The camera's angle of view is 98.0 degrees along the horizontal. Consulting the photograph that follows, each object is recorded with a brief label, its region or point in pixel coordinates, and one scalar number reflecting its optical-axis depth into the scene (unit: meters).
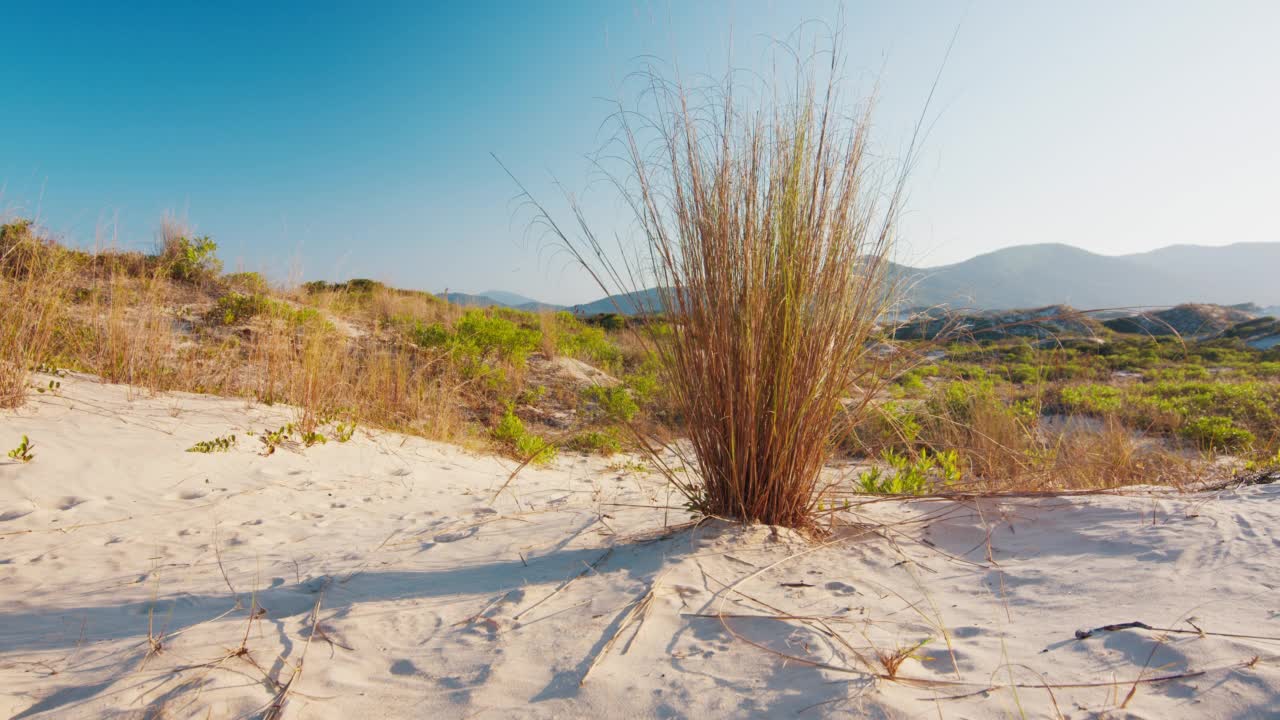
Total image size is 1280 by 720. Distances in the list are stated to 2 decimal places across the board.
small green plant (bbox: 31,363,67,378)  3.74
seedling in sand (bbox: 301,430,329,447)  3.56
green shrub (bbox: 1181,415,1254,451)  4.83
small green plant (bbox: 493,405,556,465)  4.70
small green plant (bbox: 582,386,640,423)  5.54
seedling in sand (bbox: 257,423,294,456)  3.37
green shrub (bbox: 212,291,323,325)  6.86
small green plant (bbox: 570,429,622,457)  5.09
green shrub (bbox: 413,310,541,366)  6.88
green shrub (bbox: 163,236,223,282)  7.87
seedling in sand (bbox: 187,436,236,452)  3.11
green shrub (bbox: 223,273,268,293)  7.68
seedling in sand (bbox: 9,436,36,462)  2.60
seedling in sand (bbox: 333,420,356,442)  3.78
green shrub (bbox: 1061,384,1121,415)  5.99
